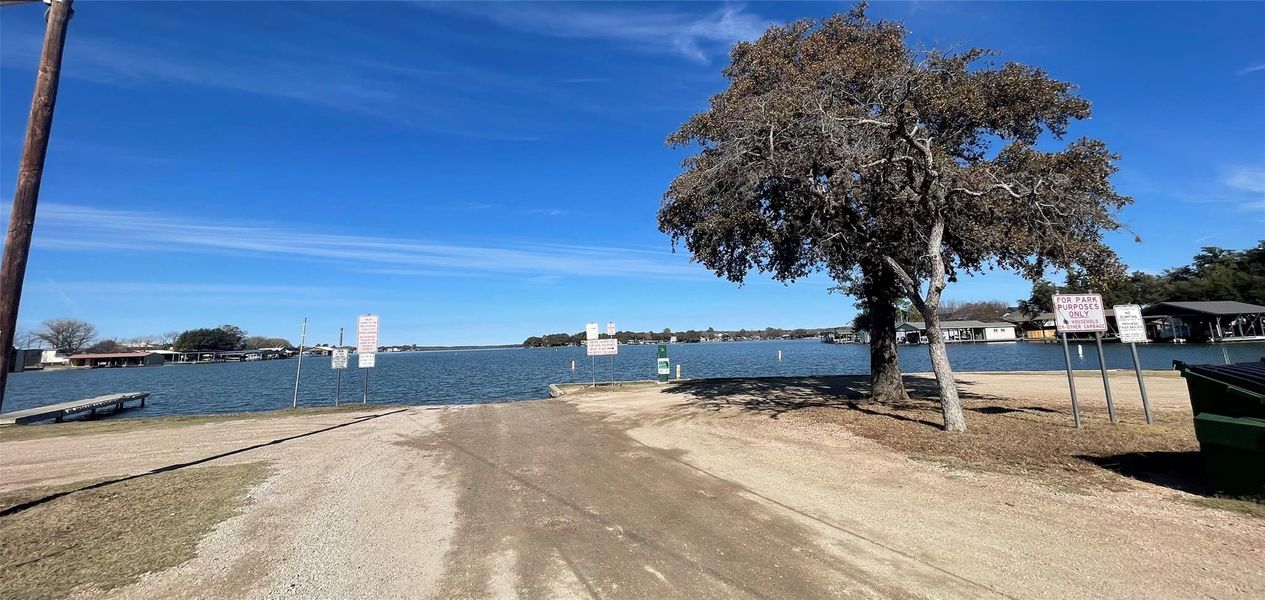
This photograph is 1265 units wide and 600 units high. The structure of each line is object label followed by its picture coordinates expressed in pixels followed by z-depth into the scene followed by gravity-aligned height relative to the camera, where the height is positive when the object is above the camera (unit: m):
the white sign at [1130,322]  10.41 +0.23
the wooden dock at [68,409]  20.84 -1.57
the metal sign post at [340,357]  21.29 +0.31
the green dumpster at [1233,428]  5.13 -0.99
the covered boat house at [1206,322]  50.41 +1.04
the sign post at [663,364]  22.89 -0.54
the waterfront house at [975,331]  94.62 +1.74
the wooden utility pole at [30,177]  5.33 +2.12
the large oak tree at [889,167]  10.02 +3.71
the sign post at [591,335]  22.39 +0.85
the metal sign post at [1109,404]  9.82 -1.31
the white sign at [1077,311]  10.23 +0.49
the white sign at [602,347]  22.38 +0.32
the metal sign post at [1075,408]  9.23 -1.28
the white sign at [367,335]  19.50 +1.09
